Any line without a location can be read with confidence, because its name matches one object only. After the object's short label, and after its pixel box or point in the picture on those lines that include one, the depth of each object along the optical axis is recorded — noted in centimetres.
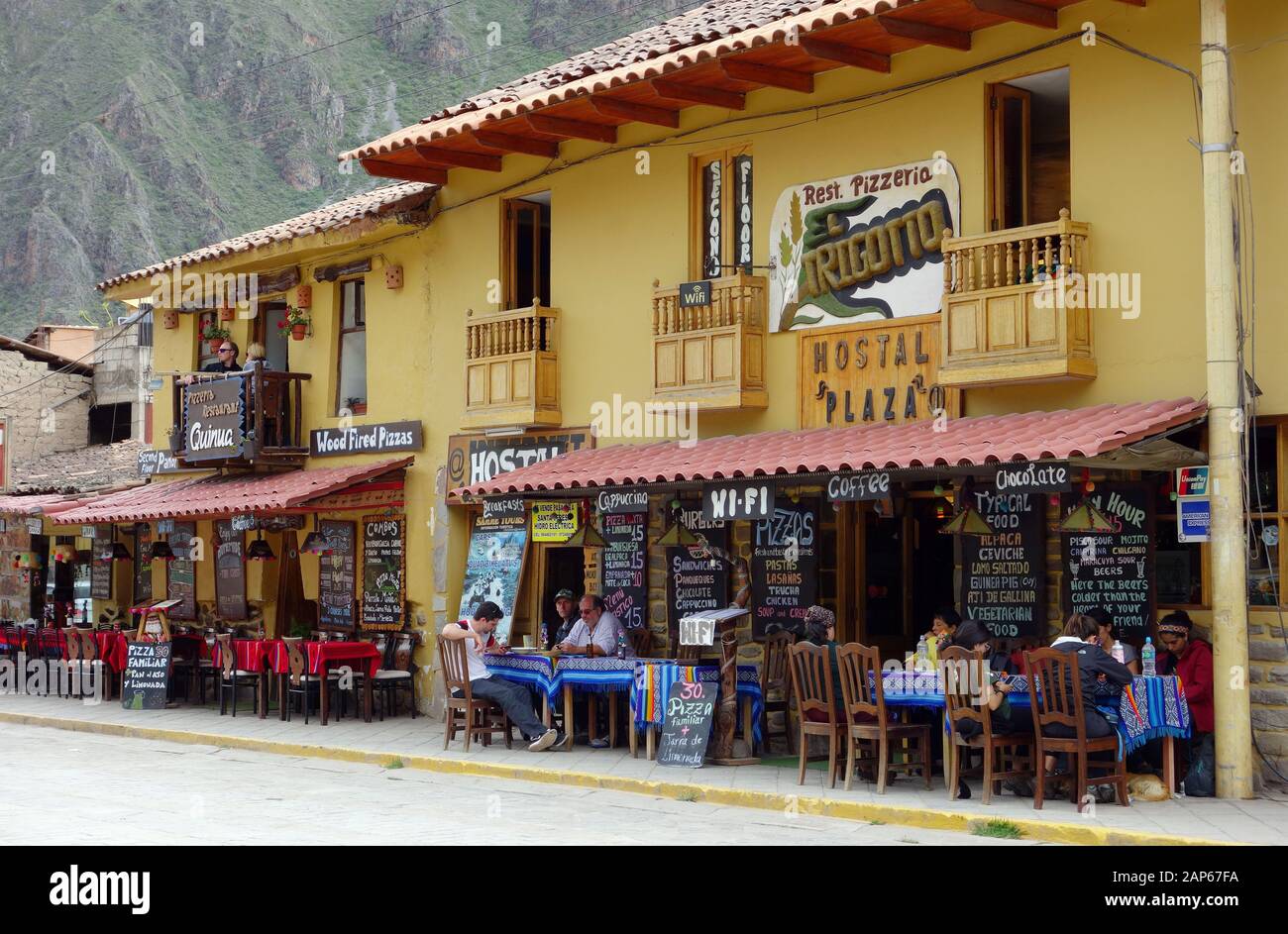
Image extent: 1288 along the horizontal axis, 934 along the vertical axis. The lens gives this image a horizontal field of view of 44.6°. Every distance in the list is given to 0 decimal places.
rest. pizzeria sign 1423
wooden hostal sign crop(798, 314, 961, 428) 1410
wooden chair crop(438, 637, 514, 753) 1568
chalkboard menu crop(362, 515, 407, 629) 2006
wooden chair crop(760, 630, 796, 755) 1516
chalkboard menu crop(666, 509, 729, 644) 1605
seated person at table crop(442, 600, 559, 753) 1536
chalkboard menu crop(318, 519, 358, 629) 2081
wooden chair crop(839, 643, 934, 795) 1220
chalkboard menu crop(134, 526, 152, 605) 2519
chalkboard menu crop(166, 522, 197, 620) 2364
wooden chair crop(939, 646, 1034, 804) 1159
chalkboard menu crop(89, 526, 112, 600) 2538
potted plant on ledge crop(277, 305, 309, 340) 2173
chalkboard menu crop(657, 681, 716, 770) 1402
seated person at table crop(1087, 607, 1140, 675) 1186
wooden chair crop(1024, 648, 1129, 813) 1109
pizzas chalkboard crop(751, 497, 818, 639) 1519
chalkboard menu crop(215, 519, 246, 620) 2248
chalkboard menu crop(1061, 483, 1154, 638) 1254
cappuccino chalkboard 1686
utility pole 1146
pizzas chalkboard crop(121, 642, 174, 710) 2083
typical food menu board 1338
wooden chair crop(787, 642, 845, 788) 1255
